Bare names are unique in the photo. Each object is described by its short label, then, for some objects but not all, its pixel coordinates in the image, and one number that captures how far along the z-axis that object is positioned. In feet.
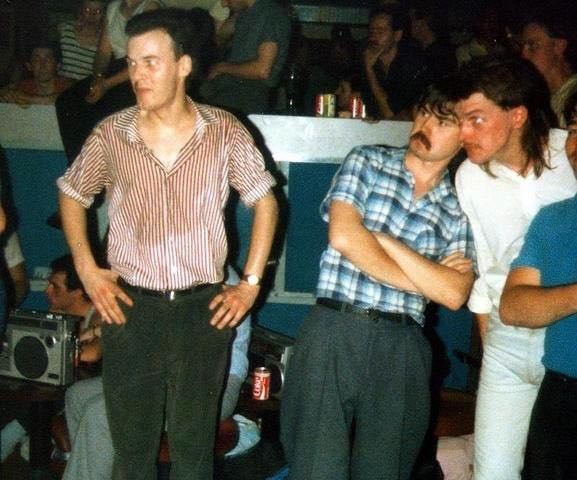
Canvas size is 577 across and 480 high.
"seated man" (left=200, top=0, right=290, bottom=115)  14.16
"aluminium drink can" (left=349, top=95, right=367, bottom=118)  14.37
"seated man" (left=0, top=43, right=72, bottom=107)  15.29
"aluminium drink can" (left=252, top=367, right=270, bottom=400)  12.12
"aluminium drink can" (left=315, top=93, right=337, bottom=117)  14.08
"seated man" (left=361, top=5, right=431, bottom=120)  15.57
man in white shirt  7.84
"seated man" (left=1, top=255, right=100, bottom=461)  13.35
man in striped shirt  7.99
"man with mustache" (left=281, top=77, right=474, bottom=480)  7.77
